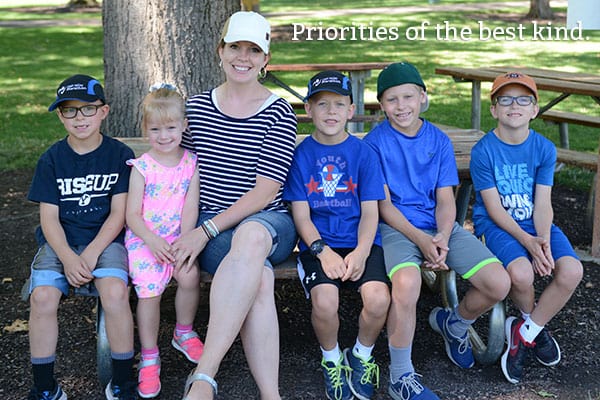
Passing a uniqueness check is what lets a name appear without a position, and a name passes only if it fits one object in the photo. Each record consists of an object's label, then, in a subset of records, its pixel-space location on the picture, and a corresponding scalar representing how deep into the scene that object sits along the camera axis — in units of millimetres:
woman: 3221
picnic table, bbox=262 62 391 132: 7512
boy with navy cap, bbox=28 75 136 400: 3287
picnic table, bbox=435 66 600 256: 5055
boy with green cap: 3518
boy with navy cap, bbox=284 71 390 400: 3369
